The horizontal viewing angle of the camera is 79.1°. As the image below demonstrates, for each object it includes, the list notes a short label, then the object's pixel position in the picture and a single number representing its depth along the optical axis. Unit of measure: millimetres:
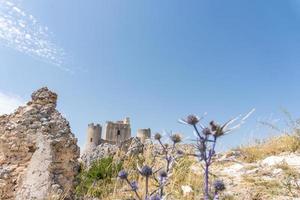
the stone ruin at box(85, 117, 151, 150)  24764
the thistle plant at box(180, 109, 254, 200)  753
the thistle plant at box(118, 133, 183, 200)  830
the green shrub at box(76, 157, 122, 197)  2860
